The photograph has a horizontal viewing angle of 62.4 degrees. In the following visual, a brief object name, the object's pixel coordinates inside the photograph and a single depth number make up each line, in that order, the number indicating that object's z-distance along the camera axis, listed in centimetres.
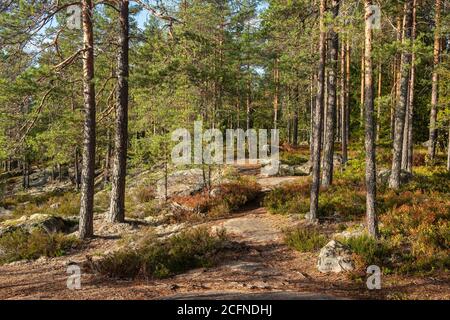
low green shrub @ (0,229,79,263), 1135
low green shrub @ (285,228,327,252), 1052
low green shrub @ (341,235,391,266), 901
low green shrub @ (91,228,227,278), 920
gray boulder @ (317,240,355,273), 887
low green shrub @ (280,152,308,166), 2588
